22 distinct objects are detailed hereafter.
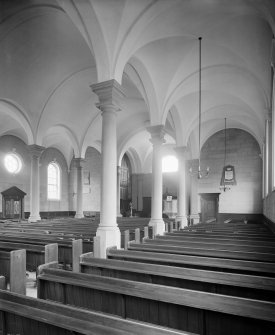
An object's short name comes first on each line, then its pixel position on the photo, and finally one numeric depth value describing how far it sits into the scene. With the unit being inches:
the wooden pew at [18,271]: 126.5
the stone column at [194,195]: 691.4
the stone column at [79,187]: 695.1
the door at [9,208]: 685.3
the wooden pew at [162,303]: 82.7
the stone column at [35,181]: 529.3
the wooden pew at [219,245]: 189.0
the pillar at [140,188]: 1085.8
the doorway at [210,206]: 703.7
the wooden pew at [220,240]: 210.4
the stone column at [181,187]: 530.8
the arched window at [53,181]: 875.4
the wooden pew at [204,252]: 166.6
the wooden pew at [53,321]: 65.8
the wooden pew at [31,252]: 198.8
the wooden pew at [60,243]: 220.1
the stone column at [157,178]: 404.8
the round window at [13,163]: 733.3
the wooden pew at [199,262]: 137.6
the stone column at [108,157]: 265.6
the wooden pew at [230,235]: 236.5
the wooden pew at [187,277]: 109.0
